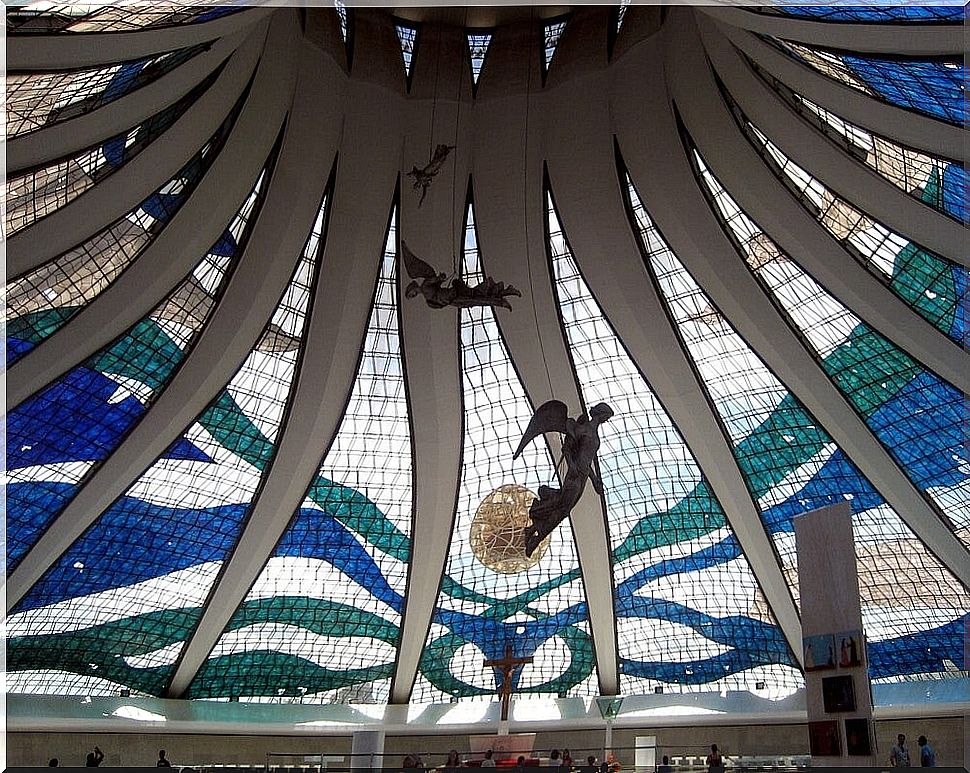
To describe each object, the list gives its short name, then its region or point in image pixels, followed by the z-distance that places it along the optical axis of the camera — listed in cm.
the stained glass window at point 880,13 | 1602
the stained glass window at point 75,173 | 2126
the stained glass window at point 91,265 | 2342
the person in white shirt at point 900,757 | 2238
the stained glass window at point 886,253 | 2312
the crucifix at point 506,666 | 3097
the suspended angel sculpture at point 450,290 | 2209
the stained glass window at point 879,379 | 2536
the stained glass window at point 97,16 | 1617
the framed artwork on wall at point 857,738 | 1691
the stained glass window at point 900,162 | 2094
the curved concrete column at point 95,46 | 1673
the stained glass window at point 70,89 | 1816
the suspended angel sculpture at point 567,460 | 2203
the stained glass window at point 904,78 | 1805
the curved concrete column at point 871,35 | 1670
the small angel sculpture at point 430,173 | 2184
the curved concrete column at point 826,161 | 2230
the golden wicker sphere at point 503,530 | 3011
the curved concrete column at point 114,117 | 1984
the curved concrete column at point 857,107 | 1973
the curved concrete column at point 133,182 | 2219
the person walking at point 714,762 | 2264
